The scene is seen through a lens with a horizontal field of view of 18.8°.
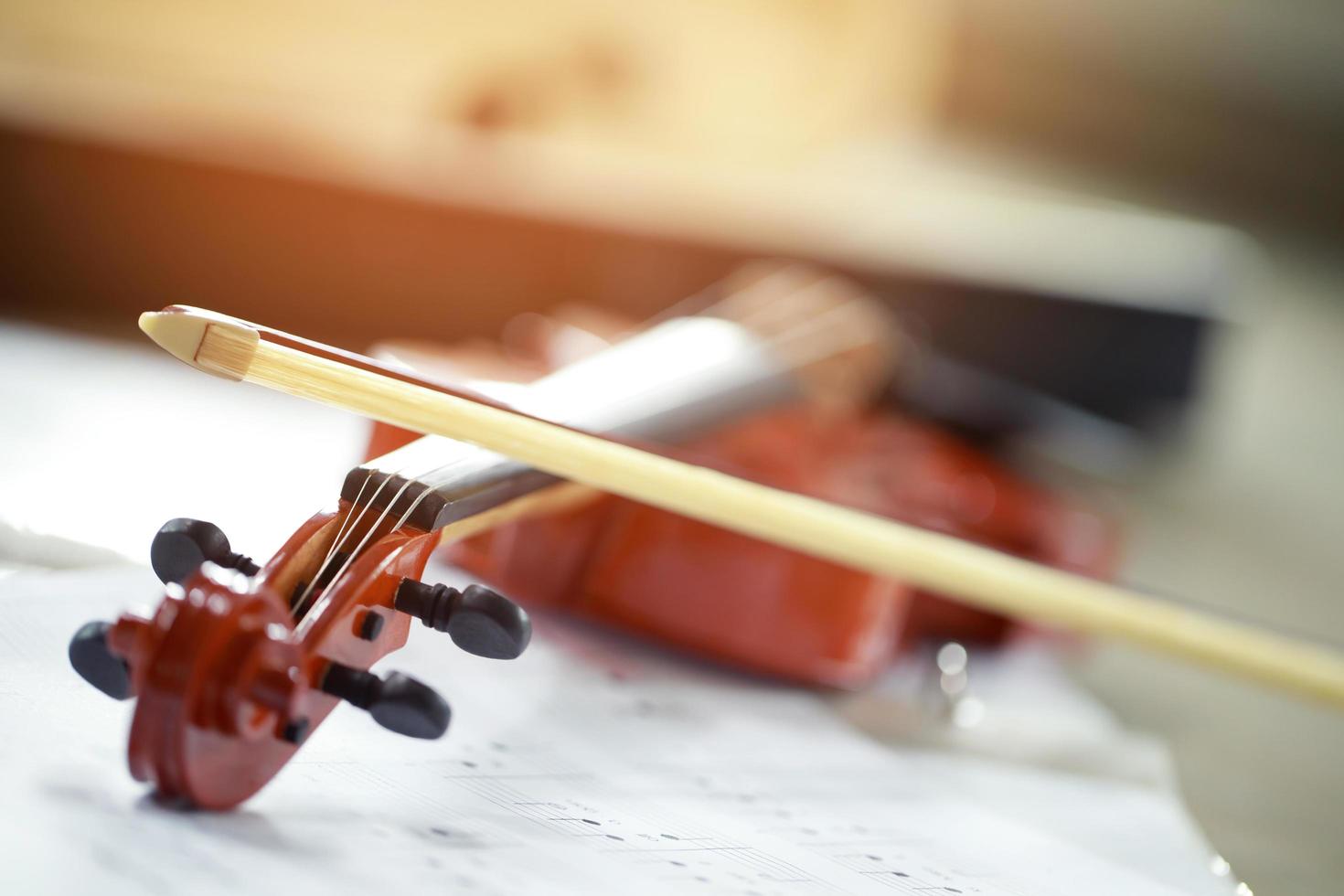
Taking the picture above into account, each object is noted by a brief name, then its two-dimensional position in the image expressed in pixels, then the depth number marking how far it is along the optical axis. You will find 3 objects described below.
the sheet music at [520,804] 0.85
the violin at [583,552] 0.85
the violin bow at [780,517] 0.91
